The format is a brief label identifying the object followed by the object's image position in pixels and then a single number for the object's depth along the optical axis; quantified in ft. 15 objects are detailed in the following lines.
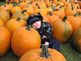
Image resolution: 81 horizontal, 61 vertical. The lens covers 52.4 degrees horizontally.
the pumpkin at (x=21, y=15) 4.10
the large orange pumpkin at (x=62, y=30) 3.94
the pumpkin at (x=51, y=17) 4.27
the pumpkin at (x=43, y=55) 2.44
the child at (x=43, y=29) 3.62
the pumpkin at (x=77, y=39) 3.65
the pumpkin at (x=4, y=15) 4.29
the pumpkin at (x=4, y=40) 3.30
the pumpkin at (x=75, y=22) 4.26
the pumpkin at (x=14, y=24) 3.59
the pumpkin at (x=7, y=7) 5.03
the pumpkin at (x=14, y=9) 4.84
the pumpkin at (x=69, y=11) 5.04
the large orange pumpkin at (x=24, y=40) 3.14
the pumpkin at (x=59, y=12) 4.82
